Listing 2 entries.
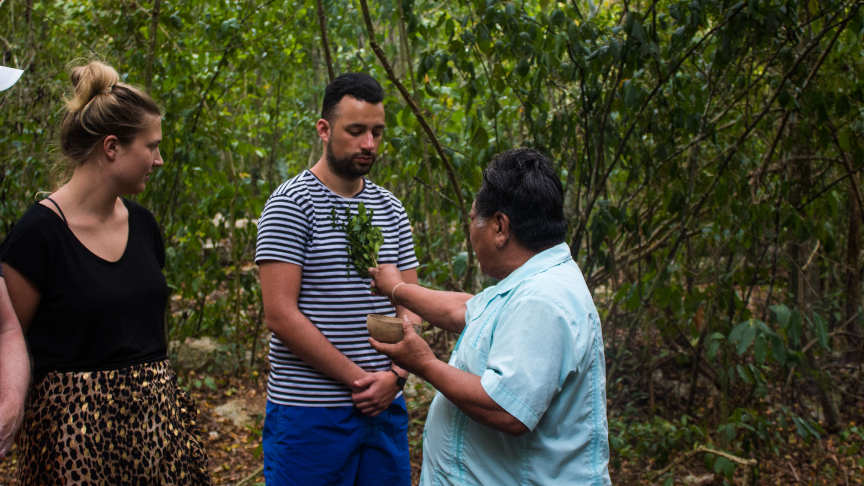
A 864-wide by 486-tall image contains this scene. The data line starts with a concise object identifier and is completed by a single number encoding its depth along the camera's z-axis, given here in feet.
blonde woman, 4.88
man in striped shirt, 5.86
